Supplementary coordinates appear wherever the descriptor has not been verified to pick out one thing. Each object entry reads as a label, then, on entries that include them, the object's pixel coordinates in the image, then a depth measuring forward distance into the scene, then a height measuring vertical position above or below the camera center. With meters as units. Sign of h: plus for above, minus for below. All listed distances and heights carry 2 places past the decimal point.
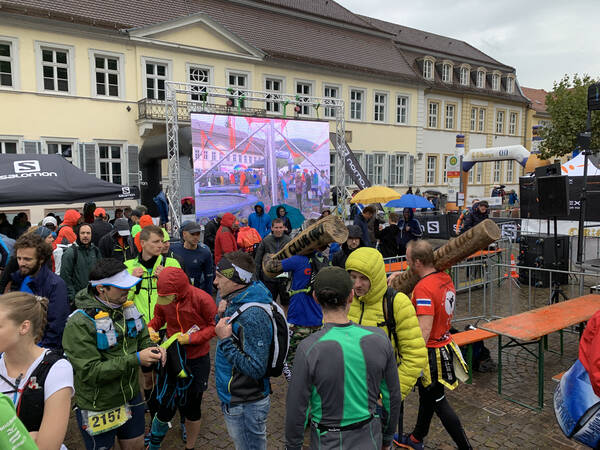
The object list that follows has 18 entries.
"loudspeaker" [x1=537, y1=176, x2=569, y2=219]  7.45 -0.21
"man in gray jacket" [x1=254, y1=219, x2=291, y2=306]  6.40 -0.91
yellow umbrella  12.03 -0.32
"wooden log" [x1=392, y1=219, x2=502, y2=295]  3.38 -0.49
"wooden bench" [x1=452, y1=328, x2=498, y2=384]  4.84 -1.73
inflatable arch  21.31 +1.45
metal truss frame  12.55 +1.40
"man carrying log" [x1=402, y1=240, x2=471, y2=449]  3.25 -1.18
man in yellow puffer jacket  2.77 -0.83
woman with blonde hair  1.94 -0.86
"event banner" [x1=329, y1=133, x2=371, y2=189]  17.42 +0.58
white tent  12.70 +0.45
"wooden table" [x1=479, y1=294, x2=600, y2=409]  4.36 -1.46
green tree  19.27 +2.87
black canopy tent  6.44 +0.05
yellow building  16.48 +5.22
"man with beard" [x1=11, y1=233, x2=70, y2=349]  3.55 -0.79
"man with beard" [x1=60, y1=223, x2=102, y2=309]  4.88 -0.86
